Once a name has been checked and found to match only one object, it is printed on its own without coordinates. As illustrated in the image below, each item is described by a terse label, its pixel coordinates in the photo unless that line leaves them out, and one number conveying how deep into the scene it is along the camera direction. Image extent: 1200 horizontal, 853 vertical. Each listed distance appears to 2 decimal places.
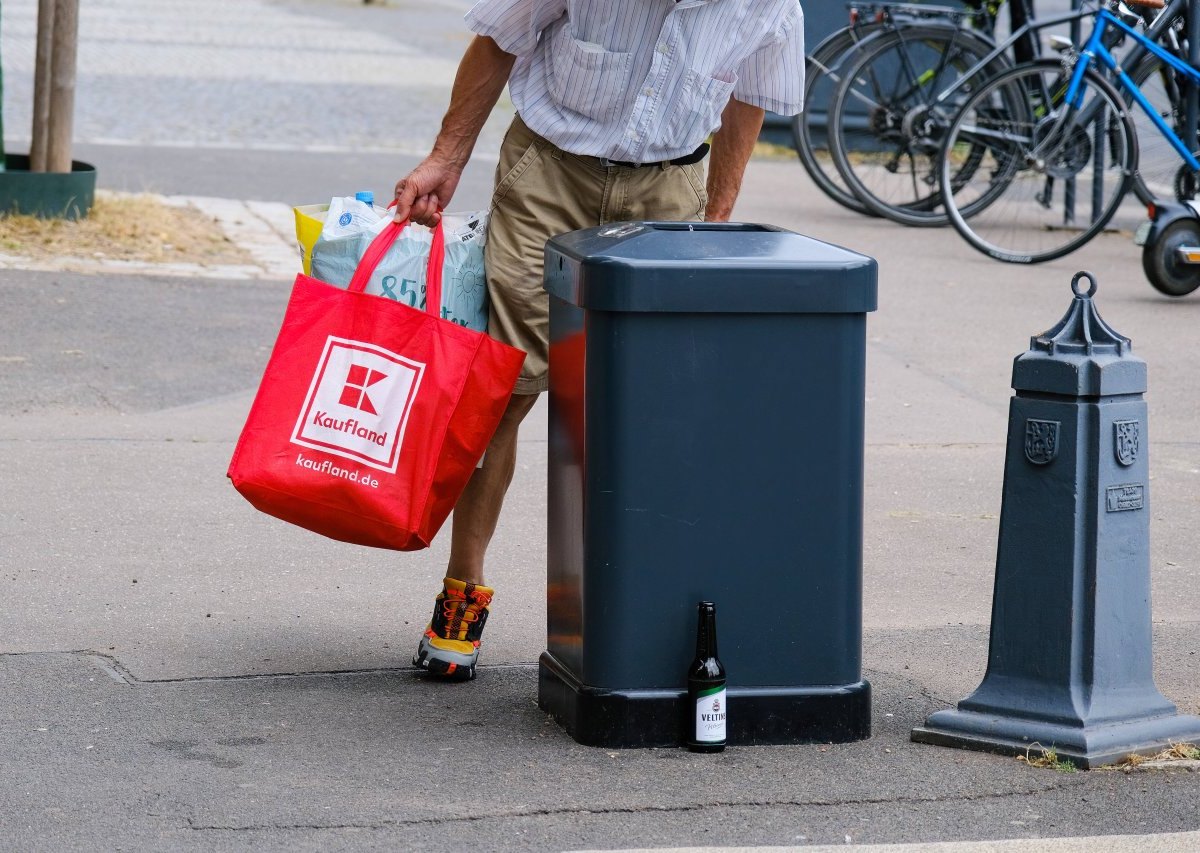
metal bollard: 7.18
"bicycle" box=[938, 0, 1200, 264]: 18.27
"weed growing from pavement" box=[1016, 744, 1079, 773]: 7.20
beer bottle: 7.18
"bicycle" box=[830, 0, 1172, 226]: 20.52
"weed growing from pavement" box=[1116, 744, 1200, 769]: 7.26
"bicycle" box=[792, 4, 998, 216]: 20.91
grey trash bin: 7.05
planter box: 17.78
